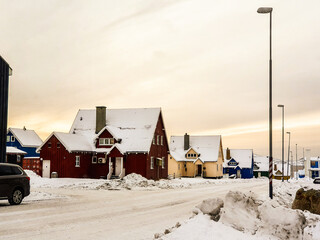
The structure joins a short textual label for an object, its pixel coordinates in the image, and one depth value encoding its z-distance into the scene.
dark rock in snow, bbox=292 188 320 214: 16.64
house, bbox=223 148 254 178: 100.06
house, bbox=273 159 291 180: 134.05
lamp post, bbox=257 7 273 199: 23.39
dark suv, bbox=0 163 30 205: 19.56
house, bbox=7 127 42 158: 82.62
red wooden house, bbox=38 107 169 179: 50.59
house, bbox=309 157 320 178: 125.17
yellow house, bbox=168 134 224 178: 77.31
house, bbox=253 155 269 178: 122.06
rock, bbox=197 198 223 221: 12.96
